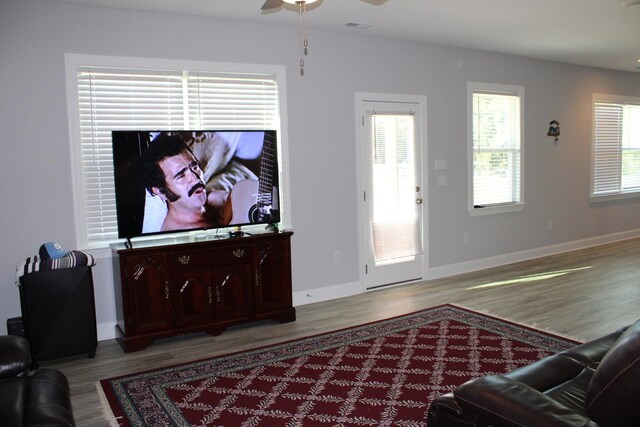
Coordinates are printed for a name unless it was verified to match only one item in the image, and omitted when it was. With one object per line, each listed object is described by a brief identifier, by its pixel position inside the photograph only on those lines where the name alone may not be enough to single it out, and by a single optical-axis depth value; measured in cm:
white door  545
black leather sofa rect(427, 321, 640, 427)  145
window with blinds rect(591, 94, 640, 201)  787
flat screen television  393
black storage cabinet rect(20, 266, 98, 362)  352
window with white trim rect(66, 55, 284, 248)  407
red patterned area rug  280
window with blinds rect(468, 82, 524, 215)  637
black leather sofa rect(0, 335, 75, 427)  182
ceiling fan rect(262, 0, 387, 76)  274
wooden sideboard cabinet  387
